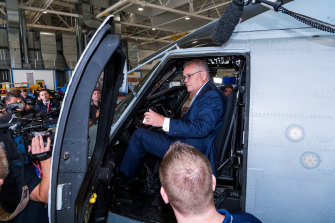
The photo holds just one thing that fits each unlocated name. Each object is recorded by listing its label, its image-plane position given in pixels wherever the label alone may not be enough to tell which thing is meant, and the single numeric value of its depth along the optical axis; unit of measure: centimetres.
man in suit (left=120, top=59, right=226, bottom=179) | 218
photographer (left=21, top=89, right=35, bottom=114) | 464
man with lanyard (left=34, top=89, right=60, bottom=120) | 551
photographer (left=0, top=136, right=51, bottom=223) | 134
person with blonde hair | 85
